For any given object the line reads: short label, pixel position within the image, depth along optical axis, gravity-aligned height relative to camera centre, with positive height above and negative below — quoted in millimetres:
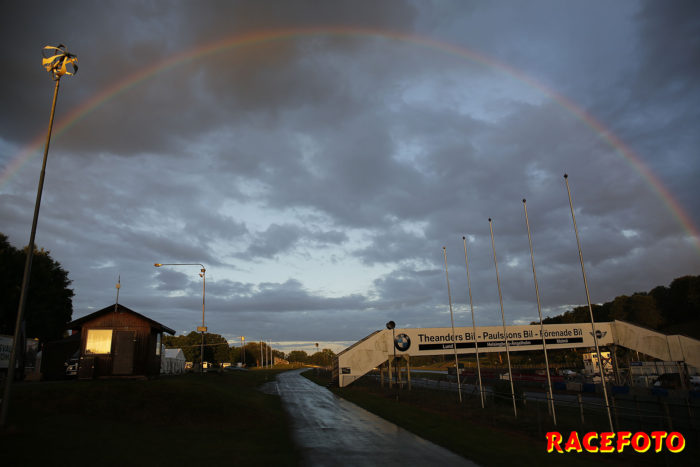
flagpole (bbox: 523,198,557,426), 24825 +3109
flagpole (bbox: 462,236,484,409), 34062 +6223
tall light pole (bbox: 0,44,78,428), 14312 +6238
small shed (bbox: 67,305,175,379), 29578 +1026
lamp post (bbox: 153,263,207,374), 49325 +9216
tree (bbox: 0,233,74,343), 49531 +8152
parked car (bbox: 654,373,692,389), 44206 -4651
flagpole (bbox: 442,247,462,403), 37131 +5330
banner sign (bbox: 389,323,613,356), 48281 +517
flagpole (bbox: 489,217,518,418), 29131 +3045
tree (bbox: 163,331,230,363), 139875 +2192
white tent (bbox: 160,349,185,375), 66875 -949
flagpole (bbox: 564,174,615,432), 19359 +4387
